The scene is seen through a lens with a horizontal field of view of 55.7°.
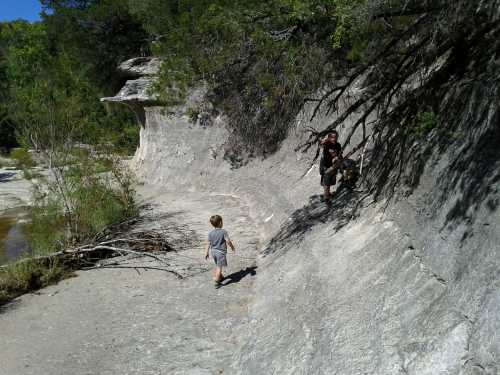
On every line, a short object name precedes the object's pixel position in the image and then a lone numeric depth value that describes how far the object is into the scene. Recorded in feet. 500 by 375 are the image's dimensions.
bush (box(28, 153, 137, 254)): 41.45
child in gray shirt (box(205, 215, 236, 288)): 27.99
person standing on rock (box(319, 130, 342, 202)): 30.58
